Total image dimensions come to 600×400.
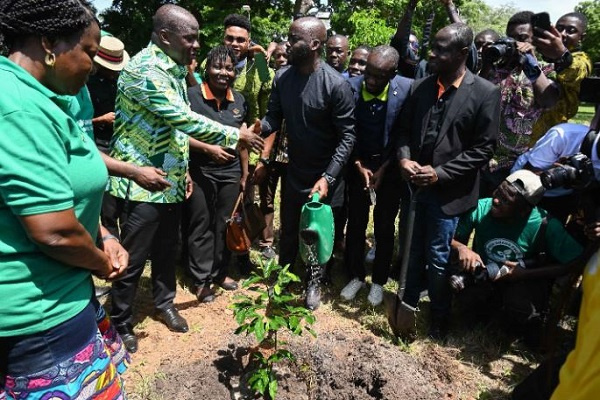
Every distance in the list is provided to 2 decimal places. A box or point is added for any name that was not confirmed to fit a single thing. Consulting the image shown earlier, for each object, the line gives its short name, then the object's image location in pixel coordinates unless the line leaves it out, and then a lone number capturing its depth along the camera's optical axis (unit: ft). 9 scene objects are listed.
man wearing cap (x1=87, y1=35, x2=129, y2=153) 12.23
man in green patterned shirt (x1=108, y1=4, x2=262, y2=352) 8.59
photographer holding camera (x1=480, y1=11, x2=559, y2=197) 12.00
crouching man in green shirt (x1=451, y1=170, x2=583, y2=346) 9.73
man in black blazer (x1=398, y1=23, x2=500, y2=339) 9.41
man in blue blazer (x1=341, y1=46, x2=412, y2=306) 11.53
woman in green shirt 3.87
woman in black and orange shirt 11.63
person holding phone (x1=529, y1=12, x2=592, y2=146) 10.64
